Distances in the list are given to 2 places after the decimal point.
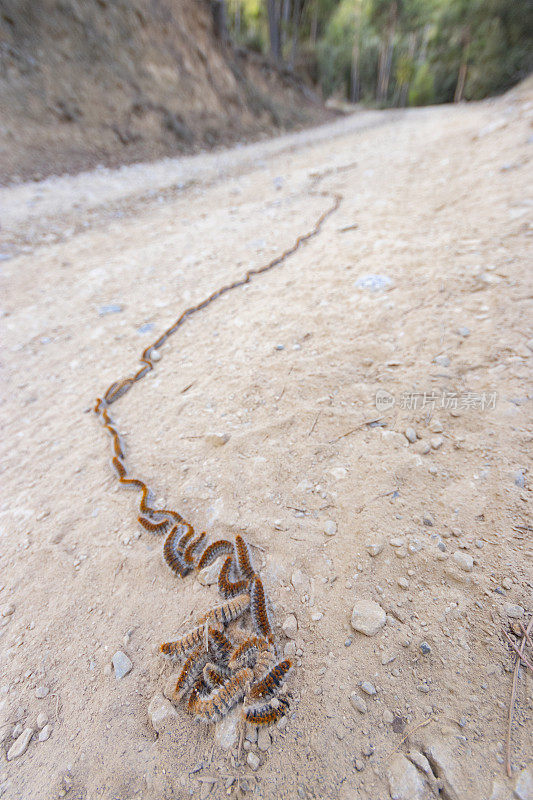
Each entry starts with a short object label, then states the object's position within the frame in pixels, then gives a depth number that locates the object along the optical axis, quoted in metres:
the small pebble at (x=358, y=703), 0.23
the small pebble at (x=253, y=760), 0.23
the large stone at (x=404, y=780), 0.21
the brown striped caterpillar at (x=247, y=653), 0.26
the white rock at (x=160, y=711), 0.25
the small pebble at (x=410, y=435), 0.35
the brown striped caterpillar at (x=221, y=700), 0.24
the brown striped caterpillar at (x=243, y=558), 0.29
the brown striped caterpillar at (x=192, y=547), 0.31
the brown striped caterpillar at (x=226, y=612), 0.27
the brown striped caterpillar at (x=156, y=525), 0.33
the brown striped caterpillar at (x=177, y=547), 0.31
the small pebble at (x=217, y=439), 0.38
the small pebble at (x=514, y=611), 0.25
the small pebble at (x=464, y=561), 0.27
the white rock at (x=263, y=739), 0.23
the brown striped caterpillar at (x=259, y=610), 0.27
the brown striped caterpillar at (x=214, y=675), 0.25
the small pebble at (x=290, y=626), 0.27
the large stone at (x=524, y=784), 0.20
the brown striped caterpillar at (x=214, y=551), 0.30
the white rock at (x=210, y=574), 0.30
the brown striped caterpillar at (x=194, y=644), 0.26
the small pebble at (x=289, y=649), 0.26
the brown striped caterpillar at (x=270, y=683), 0.24
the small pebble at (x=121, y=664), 0.27
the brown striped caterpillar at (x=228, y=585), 0.29
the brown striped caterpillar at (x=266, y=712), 0.24
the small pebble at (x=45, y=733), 0.25
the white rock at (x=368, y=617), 0.26
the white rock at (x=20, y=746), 0.24
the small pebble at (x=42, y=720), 0.25
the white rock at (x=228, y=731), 0.24
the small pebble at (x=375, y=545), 0.29
